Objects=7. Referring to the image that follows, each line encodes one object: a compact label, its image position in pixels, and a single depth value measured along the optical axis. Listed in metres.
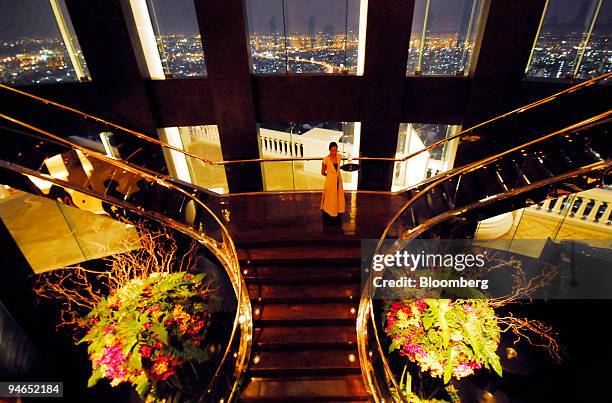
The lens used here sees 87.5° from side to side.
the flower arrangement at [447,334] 3.31
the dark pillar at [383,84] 5.94
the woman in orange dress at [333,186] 5.30
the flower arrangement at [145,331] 2.94
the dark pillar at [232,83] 6.15
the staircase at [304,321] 4.16
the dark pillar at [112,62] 6.18
